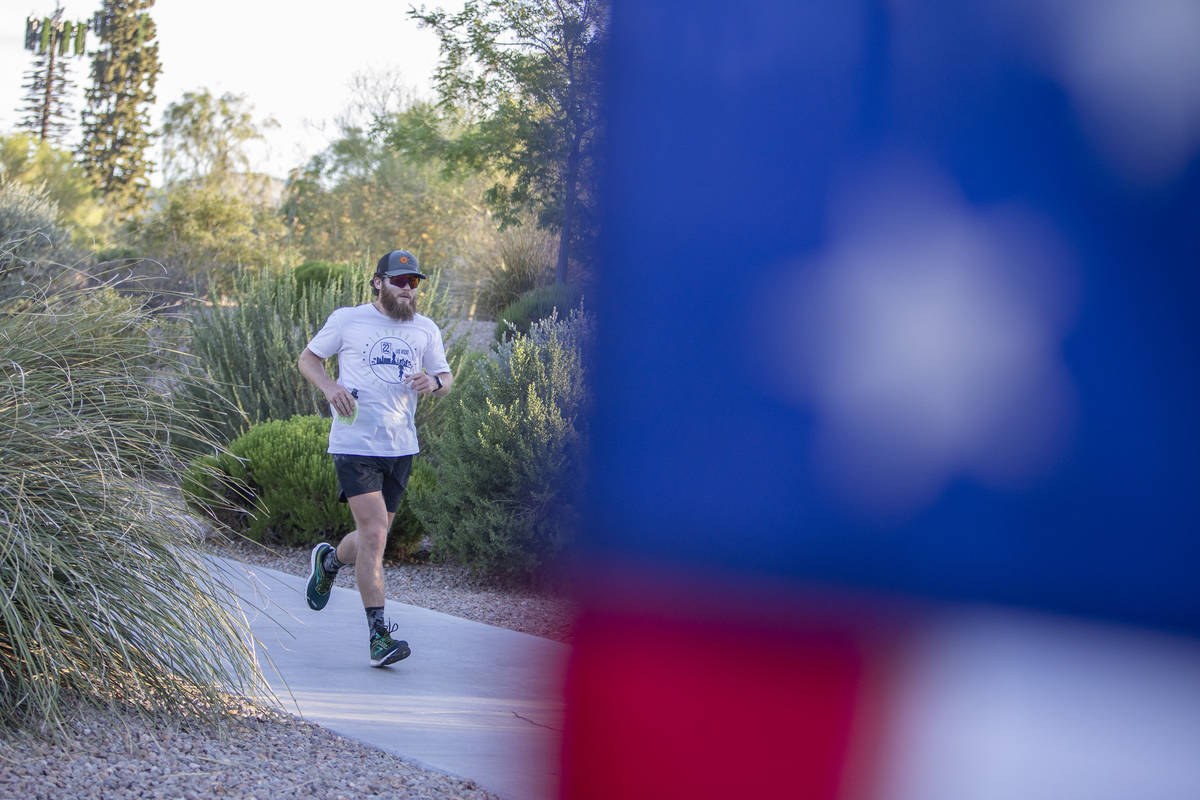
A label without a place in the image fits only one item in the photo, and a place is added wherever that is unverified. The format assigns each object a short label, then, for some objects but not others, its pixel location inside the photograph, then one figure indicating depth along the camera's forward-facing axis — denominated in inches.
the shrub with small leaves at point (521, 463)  520.7
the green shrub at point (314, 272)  1132.5
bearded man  387.9
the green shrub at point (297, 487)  604.7
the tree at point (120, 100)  3484.3
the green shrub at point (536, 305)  488.1
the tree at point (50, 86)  3348.9
